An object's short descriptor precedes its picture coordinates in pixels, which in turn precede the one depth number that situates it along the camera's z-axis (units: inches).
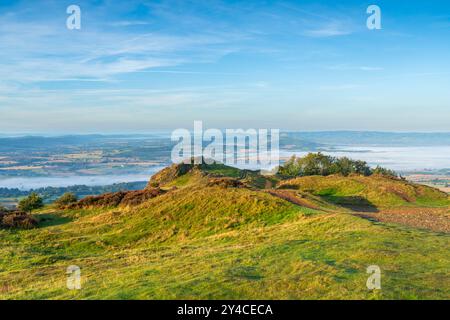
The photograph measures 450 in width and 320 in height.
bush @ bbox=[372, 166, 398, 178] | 2562.5
